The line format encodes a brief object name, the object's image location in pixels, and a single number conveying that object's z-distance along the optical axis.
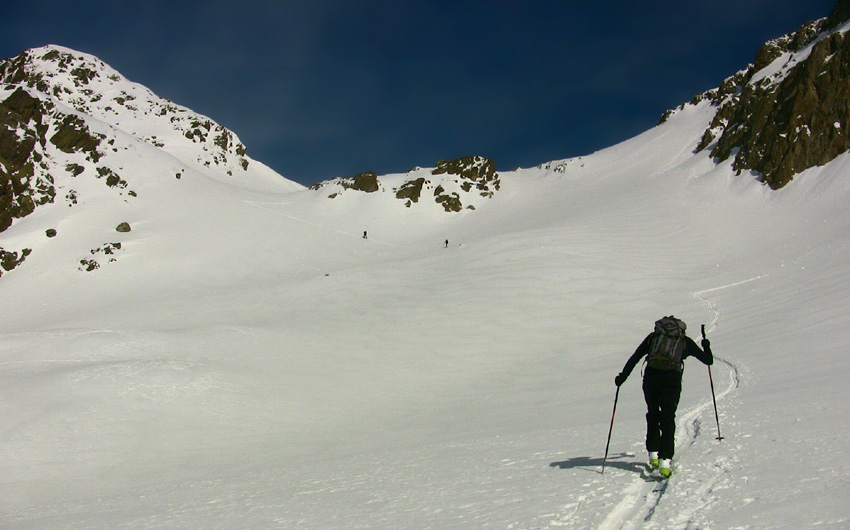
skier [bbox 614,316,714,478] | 6.21
